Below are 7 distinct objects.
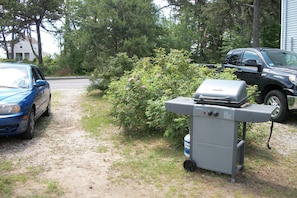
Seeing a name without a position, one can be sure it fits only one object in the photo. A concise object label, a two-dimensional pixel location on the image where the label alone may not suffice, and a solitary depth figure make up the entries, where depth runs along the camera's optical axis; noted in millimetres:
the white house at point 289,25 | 13203
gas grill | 3499
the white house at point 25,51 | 50162
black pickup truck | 6215
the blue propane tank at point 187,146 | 3990
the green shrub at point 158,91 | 5039
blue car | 4961
